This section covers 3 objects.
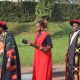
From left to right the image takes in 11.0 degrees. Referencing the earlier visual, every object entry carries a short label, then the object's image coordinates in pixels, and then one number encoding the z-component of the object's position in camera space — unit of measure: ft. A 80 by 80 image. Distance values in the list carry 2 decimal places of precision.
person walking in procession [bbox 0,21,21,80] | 26.08
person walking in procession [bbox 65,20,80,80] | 29.45
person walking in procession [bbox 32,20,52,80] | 30.94
